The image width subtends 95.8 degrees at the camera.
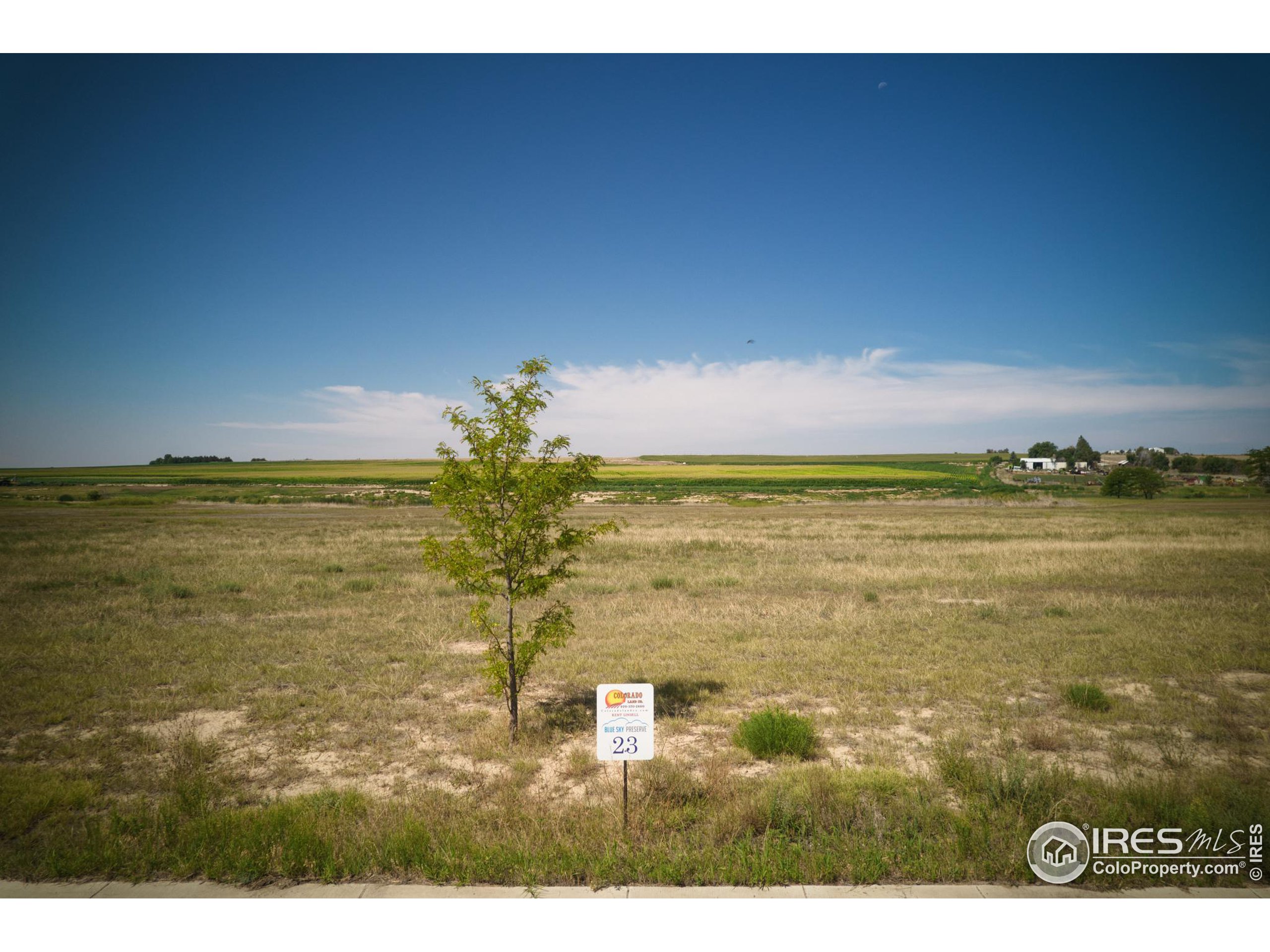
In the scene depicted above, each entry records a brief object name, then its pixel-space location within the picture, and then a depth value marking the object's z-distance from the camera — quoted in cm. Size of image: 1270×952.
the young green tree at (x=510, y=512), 841
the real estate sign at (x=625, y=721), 571
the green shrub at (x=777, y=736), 809
